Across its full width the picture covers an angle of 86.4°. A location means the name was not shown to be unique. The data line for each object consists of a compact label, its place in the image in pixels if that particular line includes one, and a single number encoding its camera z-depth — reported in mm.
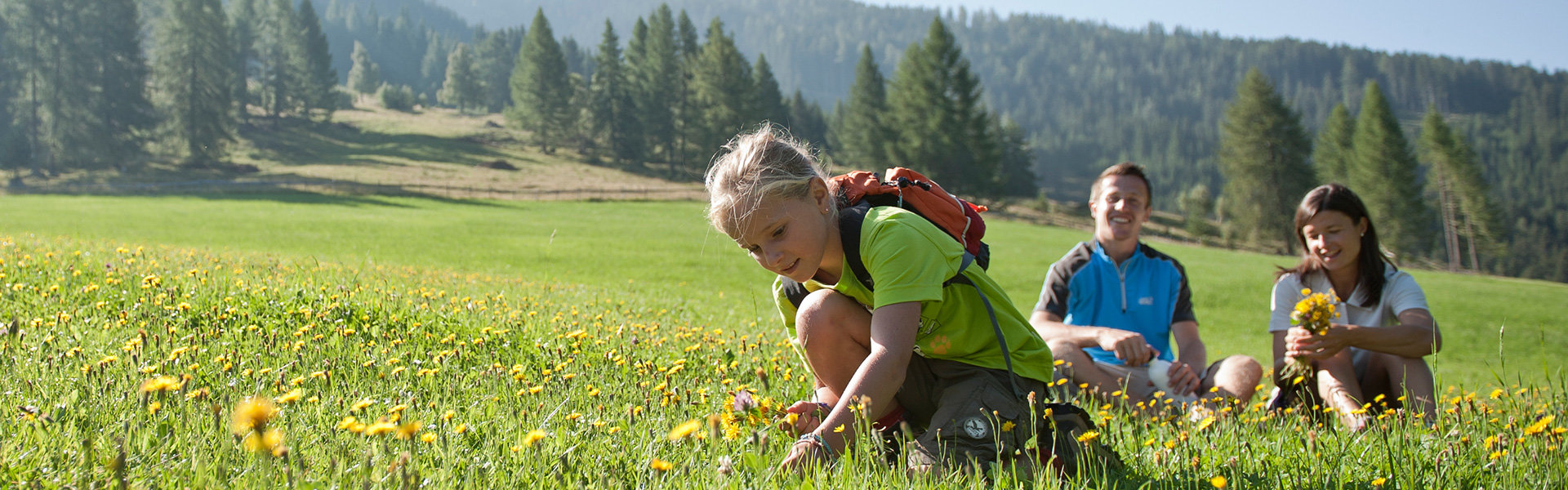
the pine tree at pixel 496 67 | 102625
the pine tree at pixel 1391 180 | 48156
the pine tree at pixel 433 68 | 144875
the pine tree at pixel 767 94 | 61594
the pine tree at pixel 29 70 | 40500
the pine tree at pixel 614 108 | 61844
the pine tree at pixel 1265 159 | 49062
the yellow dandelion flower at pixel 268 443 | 1288
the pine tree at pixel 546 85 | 62688
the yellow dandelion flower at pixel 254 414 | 1304
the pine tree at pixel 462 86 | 93312
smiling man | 4582
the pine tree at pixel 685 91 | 60969
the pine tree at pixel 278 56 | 64688
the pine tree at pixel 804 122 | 79425
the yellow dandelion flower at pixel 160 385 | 1694
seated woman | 3742
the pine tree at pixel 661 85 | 61938
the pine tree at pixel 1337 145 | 54344
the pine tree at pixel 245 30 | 67000
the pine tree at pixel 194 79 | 45688
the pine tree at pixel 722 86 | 57844
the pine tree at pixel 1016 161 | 72312
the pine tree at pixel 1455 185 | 49062
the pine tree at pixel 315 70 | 67938
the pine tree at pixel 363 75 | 100938
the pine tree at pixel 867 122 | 56781
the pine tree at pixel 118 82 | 42438
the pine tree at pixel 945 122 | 51344
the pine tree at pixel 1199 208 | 65250
